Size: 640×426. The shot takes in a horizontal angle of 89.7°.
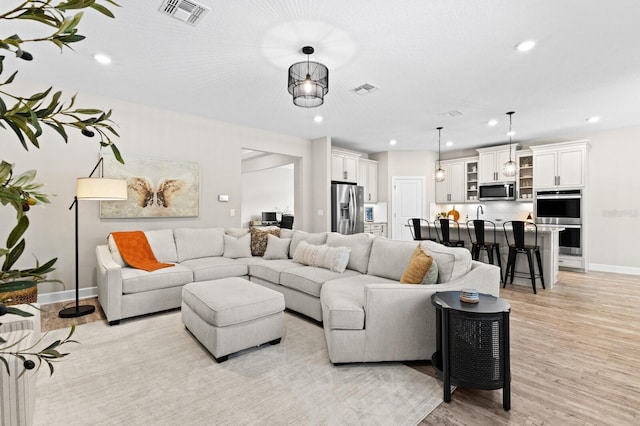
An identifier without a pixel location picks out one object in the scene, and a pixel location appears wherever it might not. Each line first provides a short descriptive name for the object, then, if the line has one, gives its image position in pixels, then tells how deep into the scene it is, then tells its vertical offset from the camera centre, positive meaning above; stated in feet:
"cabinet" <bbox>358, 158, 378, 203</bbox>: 26.05 +2.55
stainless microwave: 22.81 +1.21
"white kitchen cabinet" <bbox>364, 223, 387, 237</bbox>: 25.82 -1.63
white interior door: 26.94 +0.80
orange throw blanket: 12.65 -1.64
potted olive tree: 1.83 +0.41
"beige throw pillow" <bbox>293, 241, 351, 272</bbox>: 12.19 -1.87
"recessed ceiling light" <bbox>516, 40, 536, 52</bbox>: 9.61 +4.94
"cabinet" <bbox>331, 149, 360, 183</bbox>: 22.88 +3.15
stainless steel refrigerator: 22.01 +0.06
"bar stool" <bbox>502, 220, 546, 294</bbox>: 15.40 -2.10
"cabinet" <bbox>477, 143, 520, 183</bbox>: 23.06 +3.40
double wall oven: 19.92 -0.42
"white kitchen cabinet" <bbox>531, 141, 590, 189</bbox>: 19.77 +2.73
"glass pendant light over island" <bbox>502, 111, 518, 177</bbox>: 16.98 +2.06
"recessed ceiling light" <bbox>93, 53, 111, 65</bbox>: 10.40 +5.03
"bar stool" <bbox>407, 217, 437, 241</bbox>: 20.56 -1.53
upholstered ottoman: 8.41 -2.93
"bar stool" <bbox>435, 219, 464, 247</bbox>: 18.62 -1.49
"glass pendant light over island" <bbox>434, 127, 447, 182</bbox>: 20.68 +2.15
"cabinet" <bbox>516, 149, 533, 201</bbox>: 22.21 +2.24
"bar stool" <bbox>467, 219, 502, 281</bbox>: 17.03 -1.90
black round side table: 6.66 -2.93
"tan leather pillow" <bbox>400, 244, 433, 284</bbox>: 8.75 -1.66
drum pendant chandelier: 9.87 +4.08
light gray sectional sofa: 8.15 -2.43
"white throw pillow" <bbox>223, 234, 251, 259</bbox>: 15.75 -1.84
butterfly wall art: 14.58 +1.10
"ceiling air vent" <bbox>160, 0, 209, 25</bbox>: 7.86 +5.05
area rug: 6.31 -4.01
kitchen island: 16.02 -2.44
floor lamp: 11.51 +0.67
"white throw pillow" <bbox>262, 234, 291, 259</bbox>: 15.29 -1.85
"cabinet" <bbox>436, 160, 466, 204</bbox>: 25.63 +1.96
